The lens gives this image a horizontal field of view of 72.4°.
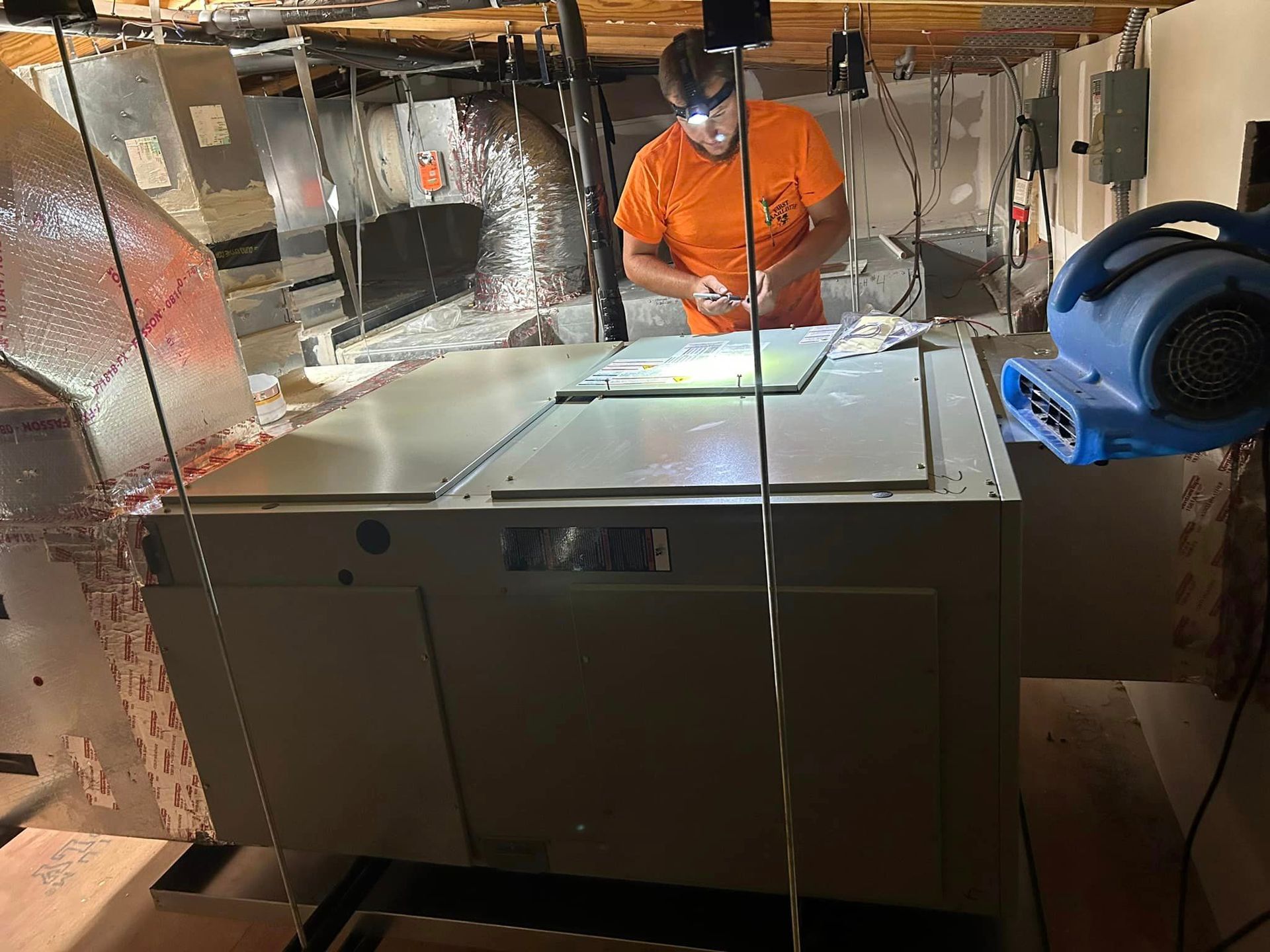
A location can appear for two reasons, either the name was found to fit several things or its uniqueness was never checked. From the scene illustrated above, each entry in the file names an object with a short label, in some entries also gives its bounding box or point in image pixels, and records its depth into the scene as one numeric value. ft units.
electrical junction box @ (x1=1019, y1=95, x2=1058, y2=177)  10.14
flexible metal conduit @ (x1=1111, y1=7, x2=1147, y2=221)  6.86
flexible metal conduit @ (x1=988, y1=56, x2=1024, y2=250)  11.28
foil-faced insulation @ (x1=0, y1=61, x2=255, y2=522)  3.55
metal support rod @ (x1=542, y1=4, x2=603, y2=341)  5.95
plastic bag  4.63
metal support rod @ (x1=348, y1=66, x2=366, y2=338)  9.41
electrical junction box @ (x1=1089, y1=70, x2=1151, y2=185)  6.89
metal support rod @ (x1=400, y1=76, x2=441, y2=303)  11.11
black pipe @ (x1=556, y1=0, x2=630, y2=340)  5.03
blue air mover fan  2.59
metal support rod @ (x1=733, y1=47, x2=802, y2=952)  2.04
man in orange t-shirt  5.46
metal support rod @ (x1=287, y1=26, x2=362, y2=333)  6.70
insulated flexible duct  11.32
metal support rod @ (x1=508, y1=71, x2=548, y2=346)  8.99
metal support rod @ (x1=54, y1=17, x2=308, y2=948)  2.43
